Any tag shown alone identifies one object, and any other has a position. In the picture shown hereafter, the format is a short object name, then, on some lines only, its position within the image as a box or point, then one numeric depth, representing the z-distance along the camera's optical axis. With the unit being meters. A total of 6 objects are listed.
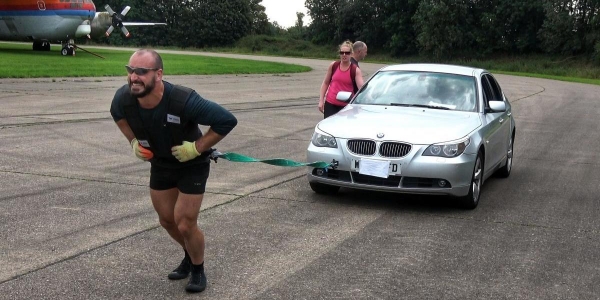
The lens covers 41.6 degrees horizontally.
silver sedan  8.18
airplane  46.72
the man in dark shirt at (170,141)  4.91
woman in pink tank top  10.94
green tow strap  5.50
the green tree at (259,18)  118.75
